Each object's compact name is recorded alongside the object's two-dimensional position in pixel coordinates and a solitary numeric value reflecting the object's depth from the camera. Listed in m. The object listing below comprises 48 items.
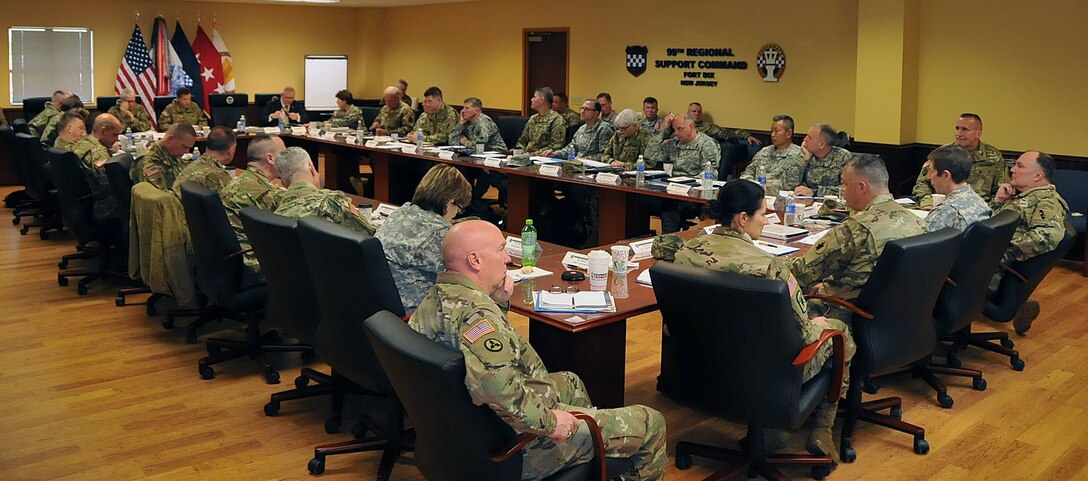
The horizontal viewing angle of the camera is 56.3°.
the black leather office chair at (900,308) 3.68
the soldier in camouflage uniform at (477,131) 9.79
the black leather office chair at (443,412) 2.50
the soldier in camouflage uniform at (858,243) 3.98
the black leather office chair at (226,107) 12.92
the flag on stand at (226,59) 15.21
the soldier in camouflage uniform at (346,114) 12.23
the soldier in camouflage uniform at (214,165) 5.56
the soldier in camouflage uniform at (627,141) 8.84
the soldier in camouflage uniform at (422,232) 3.84
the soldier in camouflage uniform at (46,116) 10.19
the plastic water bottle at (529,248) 4.36
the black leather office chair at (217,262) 4.71
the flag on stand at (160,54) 14.71
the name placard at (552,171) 7.87
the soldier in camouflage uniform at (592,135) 9.48
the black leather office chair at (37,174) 8.06
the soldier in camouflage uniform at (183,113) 12.07
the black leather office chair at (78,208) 6.56
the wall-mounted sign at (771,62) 10.58
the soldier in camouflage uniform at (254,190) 4.93
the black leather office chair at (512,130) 10.54
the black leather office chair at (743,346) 3.20
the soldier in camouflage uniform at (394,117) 11.41
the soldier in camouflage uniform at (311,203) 4.39
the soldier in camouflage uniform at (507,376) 2.56
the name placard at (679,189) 6.82
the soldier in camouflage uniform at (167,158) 6.25
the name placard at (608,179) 7.43
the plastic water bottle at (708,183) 6.67
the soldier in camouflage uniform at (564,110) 11.08
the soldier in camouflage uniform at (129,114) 11.33
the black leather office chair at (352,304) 3.54
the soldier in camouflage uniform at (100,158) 6.73
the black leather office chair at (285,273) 3.99
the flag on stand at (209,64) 15.16
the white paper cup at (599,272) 3.93
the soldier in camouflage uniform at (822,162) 6.86
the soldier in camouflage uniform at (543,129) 9.71
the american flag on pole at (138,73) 14.43
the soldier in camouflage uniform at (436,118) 10.59
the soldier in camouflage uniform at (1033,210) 4.96
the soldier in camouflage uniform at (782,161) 7.20
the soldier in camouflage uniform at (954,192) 4.96
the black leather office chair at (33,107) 11.89
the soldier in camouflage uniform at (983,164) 7.29
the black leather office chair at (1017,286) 5.00
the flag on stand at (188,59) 14.91
